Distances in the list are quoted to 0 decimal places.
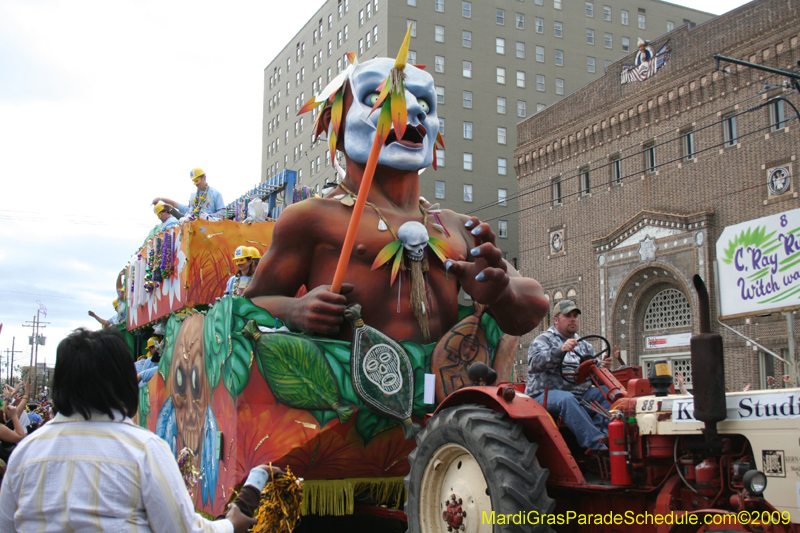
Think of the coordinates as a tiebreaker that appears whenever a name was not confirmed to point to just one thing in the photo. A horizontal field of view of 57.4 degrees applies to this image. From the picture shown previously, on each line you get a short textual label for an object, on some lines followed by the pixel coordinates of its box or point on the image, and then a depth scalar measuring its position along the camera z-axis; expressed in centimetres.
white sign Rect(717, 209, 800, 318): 1120
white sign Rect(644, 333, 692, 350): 2459
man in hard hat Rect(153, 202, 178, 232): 862
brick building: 2269
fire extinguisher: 371
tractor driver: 420
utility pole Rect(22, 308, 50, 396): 5259
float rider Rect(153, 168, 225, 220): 769
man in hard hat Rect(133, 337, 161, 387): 716
